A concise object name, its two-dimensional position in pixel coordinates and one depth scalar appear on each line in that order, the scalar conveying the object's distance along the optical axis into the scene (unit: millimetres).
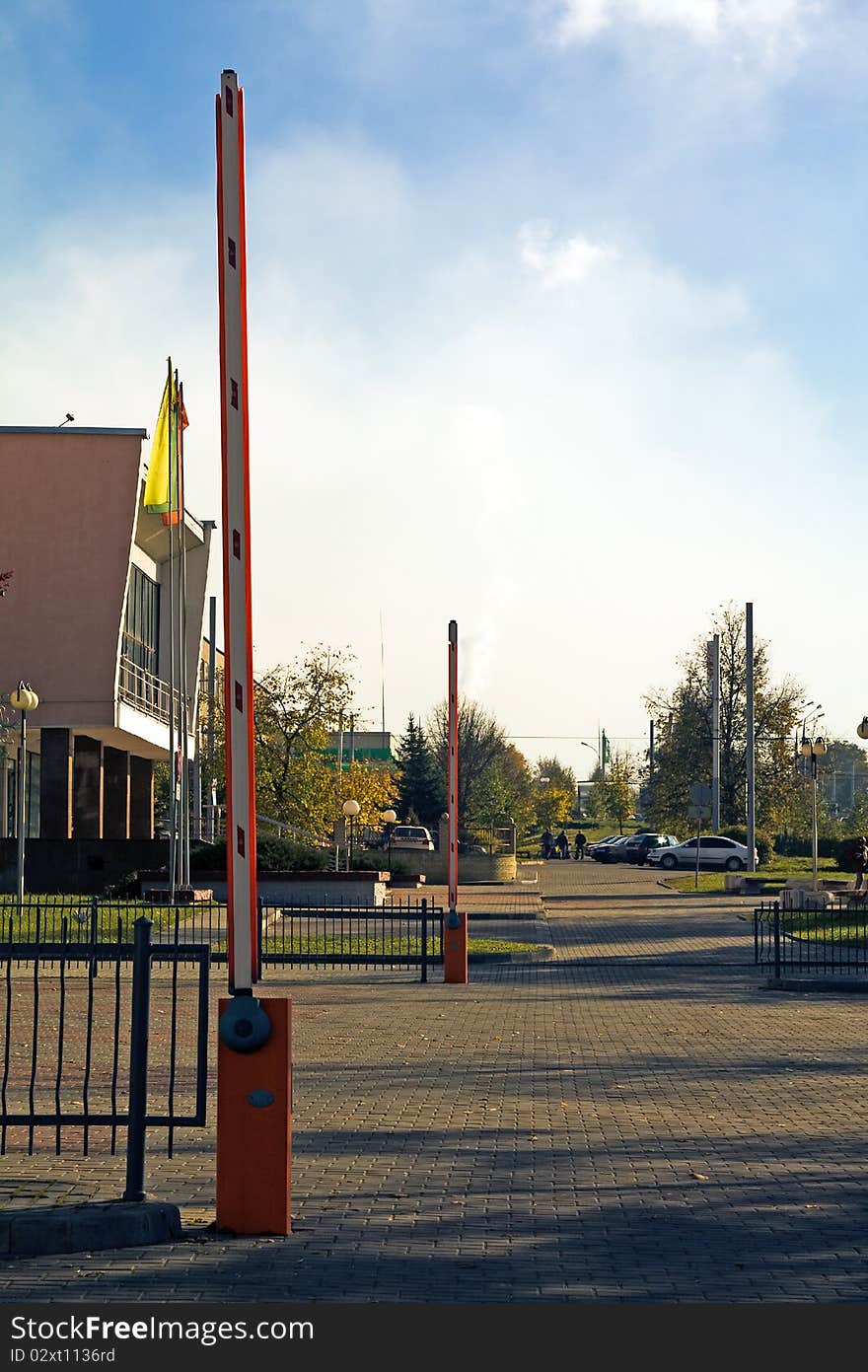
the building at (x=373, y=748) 127725
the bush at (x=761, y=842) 65812
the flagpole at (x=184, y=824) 34344
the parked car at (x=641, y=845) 80125
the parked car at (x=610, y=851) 83938
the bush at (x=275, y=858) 38531
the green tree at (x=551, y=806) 117688
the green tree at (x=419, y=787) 84438
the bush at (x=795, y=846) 74156
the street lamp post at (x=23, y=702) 24812
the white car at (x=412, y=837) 68938
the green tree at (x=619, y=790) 119000
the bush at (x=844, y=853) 46844
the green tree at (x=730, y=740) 68688
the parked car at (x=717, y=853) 63969
